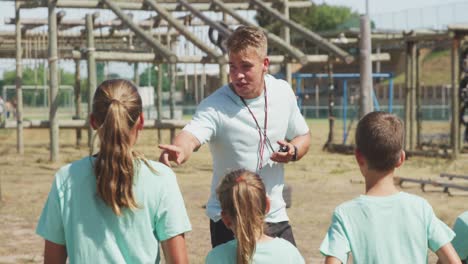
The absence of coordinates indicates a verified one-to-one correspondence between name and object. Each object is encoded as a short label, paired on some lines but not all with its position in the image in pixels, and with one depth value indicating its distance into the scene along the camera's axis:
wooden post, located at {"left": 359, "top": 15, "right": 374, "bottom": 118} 15.21
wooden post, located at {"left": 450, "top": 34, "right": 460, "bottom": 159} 19.83
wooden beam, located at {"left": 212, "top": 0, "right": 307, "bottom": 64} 18.88
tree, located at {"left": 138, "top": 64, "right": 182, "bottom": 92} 26.47
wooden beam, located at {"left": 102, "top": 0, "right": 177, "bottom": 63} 17.09
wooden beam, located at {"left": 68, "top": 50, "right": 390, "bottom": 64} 17.67
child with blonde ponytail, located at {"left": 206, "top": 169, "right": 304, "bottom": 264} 3.71
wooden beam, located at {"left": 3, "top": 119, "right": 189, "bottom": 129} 18.06
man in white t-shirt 4.73
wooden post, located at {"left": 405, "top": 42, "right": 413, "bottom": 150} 21.61
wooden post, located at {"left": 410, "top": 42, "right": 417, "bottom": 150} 21.48
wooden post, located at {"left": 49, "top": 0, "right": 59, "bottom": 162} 18.66
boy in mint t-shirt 3.86
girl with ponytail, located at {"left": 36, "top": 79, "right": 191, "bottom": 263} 3.62
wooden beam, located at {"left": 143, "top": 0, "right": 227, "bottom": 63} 17.39
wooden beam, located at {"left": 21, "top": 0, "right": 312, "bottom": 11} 19.30
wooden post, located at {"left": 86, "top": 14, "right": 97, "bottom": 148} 17.84
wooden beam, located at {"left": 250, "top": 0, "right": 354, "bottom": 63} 20.08
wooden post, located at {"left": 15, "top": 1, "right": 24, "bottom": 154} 21.00
